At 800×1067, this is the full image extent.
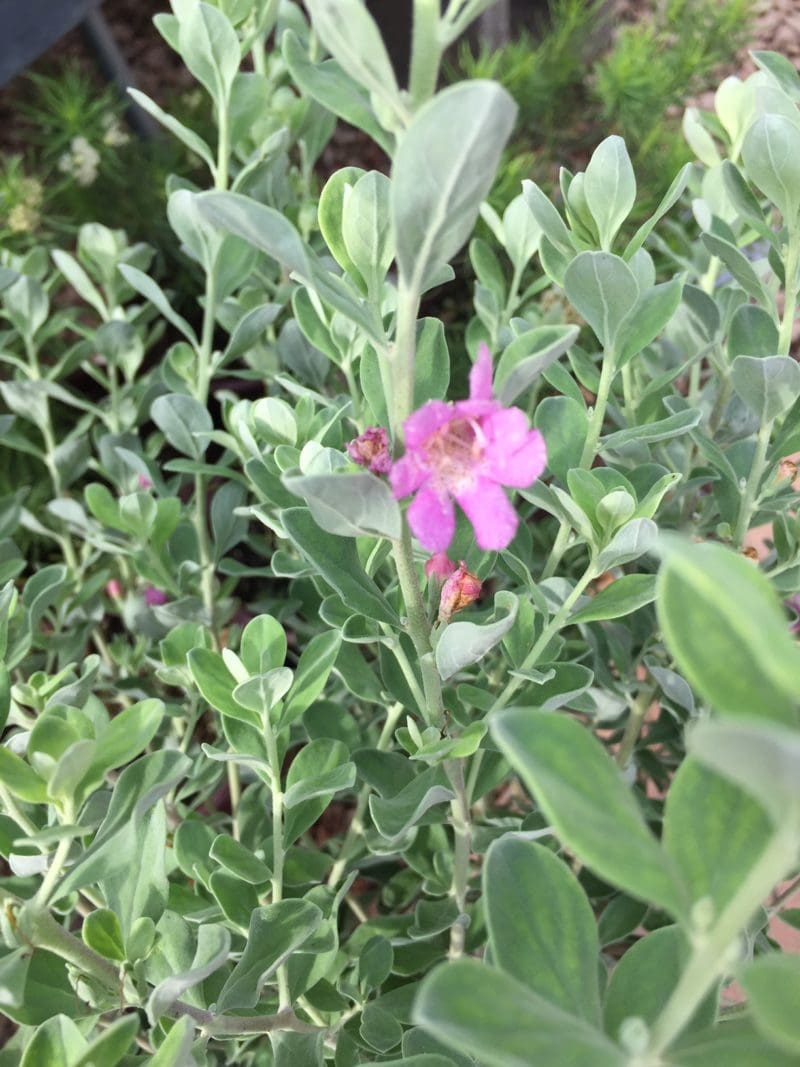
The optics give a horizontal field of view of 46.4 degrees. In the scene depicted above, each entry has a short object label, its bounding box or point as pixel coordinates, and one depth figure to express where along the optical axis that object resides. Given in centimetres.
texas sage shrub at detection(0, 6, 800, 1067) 11
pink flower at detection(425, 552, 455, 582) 18
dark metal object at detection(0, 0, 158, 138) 48
